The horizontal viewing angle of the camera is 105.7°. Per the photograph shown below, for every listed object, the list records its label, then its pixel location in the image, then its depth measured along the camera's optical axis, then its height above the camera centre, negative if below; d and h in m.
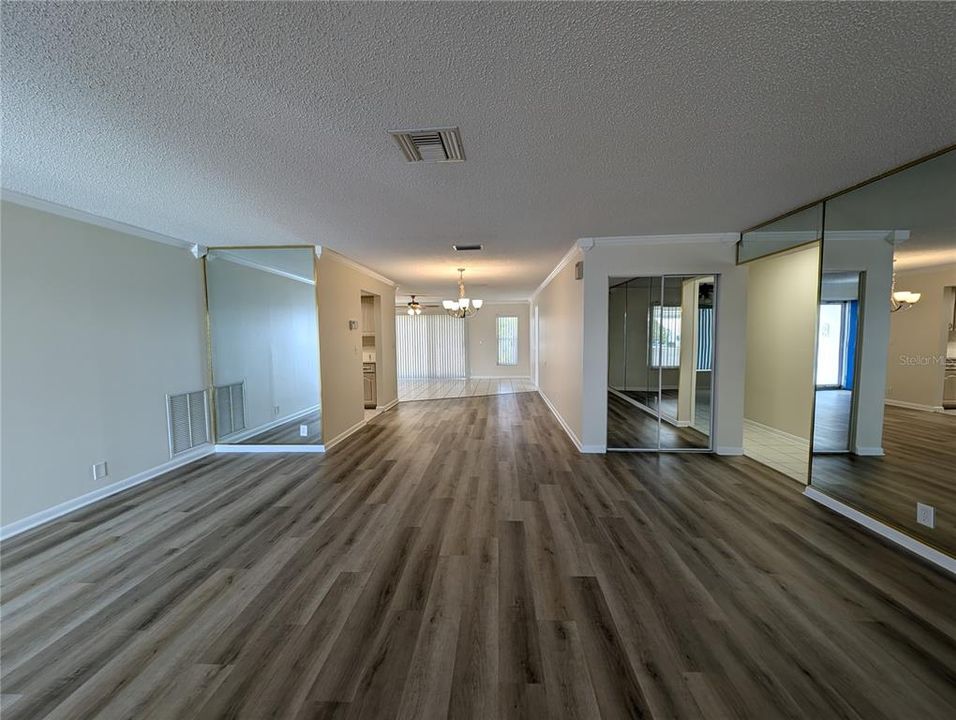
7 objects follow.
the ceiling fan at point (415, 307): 10.61 +0.97
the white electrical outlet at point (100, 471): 3.53 -1.28
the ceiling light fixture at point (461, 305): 7.02 +0.70
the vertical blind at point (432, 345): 12.42 -0.21
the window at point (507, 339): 12.45 -0.02
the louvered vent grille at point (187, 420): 4.42 -1.02
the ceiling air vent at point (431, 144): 2.12 +1.20
